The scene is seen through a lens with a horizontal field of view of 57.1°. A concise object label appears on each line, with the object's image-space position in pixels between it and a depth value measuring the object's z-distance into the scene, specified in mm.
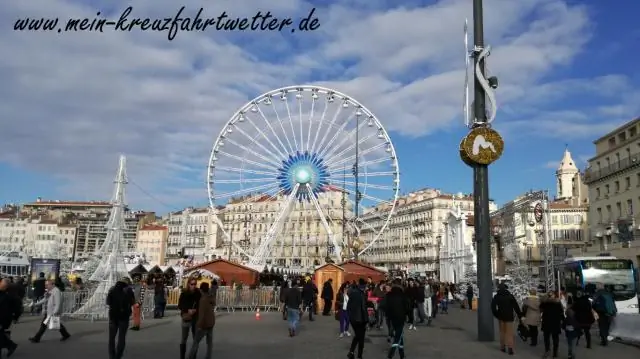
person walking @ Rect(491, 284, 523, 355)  13125
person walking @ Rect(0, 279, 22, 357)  10484
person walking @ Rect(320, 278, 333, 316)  23875
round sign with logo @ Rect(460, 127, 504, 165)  15828
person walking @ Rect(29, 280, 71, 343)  13945
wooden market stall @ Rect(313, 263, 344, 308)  26734
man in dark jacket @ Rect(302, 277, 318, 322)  22016
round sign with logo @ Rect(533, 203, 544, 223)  42450
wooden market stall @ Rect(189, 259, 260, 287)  31406
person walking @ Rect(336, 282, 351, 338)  16766
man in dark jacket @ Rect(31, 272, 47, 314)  22966
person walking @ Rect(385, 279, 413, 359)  12180
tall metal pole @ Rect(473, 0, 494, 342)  15045
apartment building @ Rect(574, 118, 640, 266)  45969
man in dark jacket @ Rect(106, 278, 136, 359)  11039
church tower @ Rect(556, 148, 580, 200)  102938
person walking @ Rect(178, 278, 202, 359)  11469
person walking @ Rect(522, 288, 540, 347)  14781
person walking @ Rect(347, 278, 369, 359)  12094
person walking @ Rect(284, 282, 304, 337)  16375
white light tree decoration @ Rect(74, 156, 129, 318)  20891
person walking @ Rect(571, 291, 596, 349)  14664
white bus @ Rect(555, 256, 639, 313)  27484
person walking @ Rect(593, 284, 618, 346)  16219
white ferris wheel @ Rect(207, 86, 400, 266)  43938
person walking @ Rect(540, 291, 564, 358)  13094
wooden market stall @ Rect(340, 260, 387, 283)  29738
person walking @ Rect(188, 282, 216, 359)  10898
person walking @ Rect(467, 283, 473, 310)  34188
